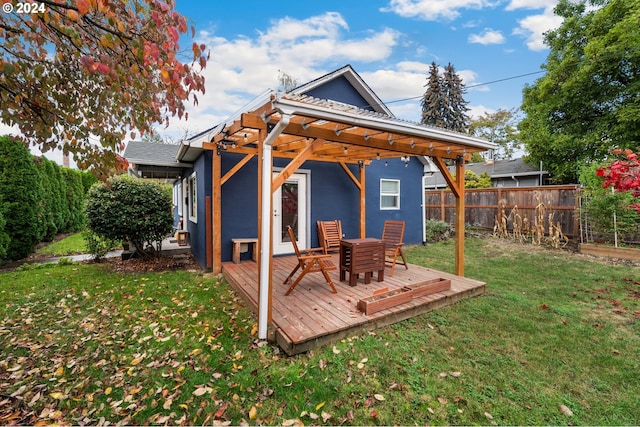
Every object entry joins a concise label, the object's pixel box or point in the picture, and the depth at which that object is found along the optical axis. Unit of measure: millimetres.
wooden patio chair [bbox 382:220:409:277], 5586
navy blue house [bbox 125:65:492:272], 3371
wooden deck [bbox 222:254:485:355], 3201
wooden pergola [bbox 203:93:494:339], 3256
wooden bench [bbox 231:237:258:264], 6297
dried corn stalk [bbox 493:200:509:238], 10578
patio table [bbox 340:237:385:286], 4660
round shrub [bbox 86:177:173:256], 6320
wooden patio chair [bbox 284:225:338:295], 4238
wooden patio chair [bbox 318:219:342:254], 6582
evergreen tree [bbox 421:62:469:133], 25625
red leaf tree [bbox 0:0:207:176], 2301
